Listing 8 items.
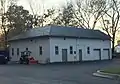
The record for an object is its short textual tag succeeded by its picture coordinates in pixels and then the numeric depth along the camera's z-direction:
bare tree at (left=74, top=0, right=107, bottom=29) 29.87
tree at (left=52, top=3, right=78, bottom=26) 31.57
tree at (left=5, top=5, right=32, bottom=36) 30.31
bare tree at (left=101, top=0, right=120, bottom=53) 30.00
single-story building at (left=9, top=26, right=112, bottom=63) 20.60
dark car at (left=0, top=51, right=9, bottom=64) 20.80
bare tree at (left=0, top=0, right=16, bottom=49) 30.17
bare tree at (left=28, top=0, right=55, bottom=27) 32.73
